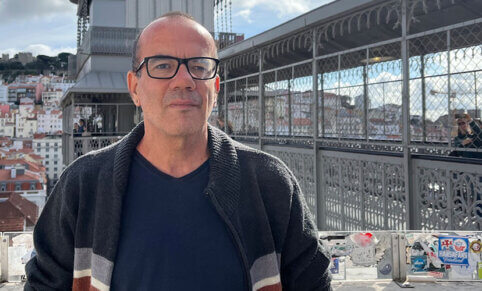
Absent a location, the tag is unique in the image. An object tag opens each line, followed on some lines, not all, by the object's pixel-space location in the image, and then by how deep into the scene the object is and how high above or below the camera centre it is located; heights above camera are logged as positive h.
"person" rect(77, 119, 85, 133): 17.03 +1.04
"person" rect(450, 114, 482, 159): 4.83 +0.15
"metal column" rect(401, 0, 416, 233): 5.43 +0.27
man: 1.39 -0.19
